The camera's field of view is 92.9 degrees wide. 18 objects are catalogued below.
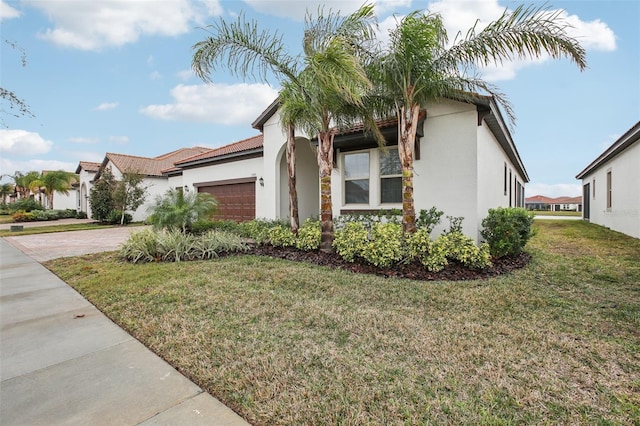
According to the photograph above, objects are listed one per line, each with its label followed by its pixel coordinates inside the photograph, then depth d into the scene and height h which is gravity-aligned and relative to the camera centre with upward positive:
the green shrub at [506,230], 7.34 -0.57
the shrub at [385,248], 6.72 -0.89
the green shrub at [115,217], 21.94 -0.42
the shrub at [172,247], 8.30 -1.03
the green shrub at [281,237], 9.13 -0.83
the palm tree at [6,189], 45.98 +3.53
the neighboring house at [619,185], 11.14 +0.98
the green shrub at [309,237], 8.41 -0.79
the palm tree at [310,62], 6.72 +3.67
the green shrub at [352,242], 7.23 -0.80
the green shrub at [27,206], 32.50 +0.66
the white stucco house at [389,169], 8.29 +1.42
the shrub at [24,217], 26.25 -0.43
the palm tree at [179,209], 10.23 +0.05
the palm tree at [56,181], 30.75 +3.12
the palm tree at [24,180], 35.31 +3.91
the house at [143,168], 23.77 +3.59
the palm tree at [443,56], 6.08 +3.26
